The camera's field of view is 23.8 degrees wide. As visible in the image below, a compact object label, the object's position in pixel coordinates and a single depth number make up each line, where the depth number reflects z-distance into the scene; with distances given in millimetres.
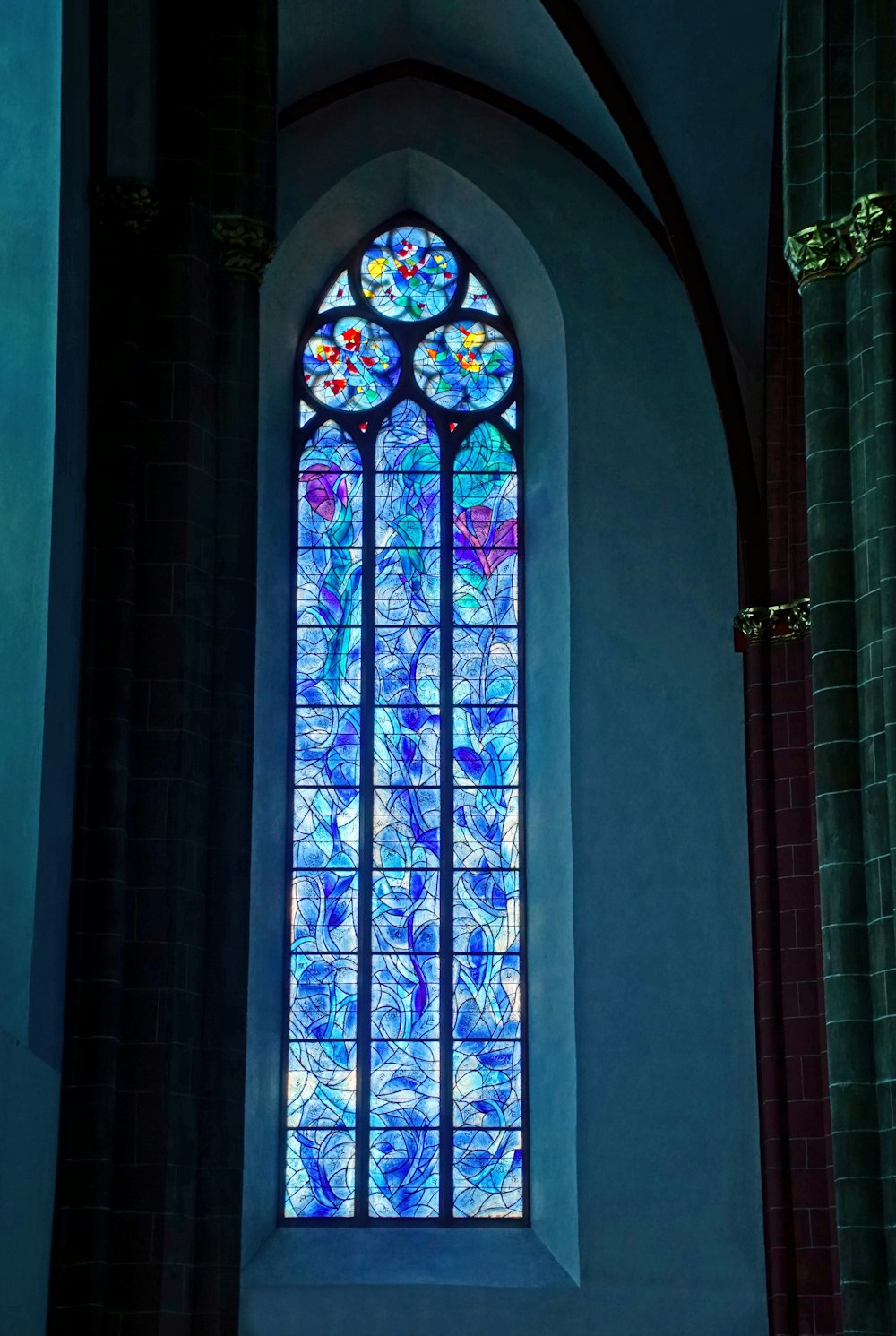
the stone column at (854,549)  9883
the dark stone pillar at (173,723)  9695
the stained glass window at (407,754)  15328
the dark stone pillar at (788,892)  14000
